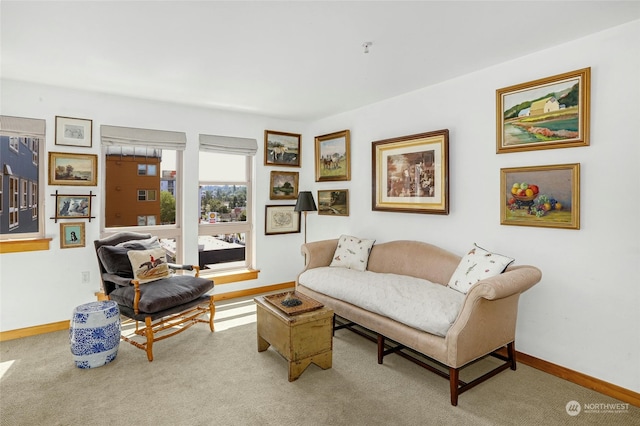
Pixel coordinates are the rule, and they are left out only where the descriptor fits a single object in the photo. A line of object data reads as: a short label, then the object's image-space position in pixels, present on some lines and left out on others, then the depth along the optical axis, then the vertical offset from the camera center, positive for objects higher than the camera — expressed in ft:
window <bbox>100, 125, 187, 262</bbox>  13.17 +1.31
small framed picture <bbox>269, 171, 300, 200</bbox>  16.75 +1.43
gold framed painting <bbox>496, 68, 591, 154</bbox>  8.25 +2.69
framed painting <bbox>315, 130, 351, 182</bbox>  15.46 +2.77
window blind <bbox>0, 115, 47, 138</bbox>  10.88 +2.91
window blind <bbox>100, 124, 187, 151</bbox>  12.64 +3.01
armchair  9.78 -2.36
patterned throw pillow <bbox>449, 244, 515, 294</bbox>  8.75 -1.48
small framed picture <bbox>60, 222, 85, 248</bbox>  11.96 -0.79
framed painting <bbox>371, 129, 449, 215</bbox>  11.39 +1.50
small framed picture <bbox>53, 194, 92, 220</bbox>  11.84 +0.25
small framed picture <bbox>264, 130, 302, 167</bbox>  16.47 +3.31
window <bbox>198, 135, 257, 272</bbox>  15.33 +0.52
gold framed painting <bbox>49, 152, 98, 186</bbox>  11.77 +1.61
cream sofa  7.47 -2.44
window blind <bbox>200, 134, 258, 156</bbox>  14.75 +3.15
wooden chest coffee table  8.34 -3.21
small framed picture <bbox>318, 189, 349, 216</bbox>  15.62 +0.56
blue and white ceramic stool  9.00 -3.37
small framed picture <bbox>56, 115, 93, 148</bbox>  11.87 +2.98
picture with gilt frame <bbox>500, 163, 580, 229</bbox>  8.40 +0.48
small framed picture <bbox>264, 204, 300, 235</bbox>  16.66 -0.34
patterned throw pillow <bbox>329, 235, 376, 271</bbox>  12.99 -1.60
